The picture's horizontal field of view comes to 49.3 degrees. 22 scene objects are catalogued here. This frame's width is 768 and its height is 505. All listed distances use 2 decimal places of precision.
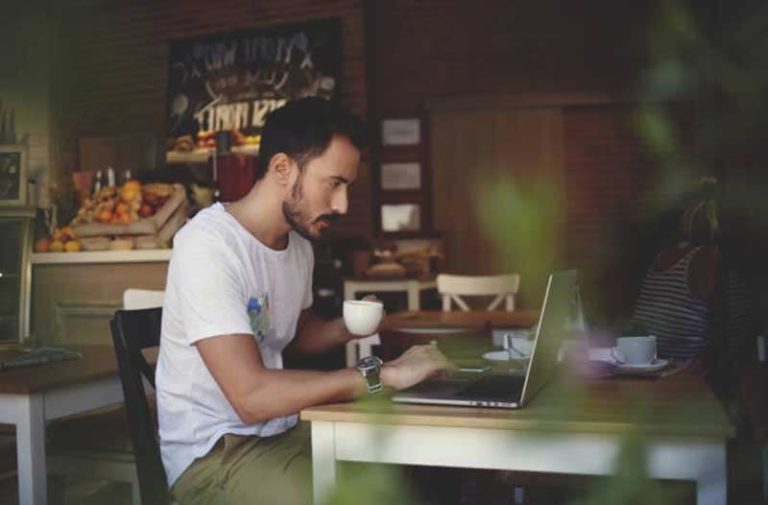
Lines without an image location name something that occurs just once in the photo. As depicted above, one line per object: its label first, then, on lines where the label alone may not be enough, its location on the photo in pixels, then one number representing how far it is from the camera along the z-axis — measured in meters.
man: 1.55
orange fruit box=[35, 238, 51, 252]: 4.38
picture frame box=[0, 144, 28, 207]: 5.35
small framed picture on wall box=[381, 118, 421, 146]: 7.88
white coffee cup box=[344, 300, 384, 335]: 1.84
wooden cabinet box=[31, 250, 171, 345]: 4.15
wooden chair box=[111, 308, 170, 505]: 1.76
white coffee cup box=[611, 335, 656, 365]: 1.88
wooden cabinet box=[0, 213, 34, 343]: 5.35
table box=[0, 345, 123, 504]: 1.95
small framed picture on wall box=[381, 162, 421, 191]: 7.88
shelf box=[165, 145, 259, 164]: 5.75
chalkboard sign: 7.47
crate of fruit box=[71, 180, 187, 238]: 4.14
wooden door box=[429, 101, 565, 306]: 7.53
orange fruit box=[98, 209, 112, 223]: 4.25
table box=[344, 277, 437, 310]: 5.93
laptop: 1.33
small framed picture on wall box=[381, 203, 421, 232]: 7.88
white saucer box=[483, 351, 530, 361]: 2.06
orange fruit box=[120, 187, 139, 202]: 4.29
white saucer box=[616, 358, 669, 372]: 1.81
